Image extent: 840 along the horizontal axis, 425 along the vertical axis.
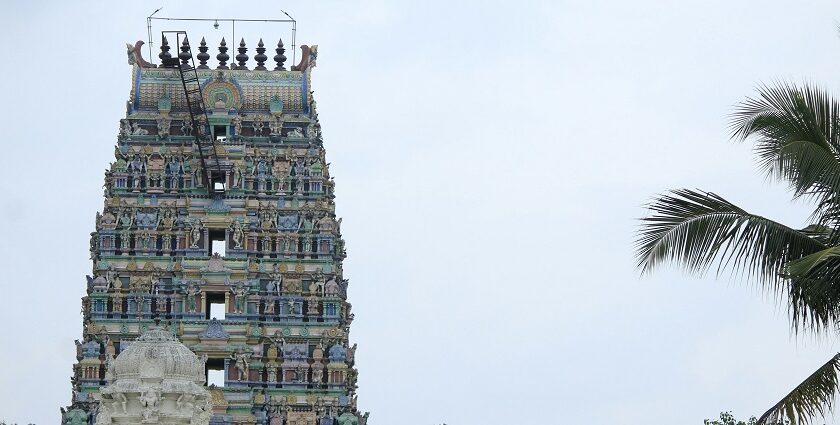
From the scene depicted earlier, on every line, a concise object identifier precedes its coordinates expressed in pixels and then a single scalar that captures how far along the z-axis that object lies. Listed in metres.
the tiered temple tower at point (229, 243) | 88.00
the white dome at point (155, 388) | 63.47
